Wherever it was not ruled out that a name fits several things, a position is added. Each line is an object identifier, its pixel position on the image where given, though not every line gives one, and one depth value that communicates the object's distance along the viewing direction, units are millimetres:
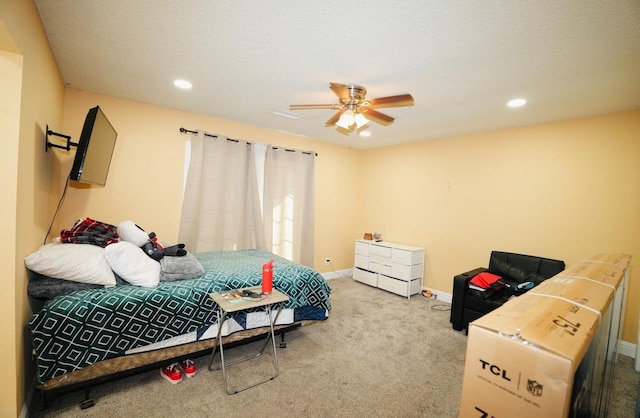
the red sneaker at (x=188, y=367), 2150
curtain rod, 3498
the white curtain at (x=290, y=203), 4191
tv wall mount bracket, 2072
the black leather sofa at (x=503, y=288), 2951
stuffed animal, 2383
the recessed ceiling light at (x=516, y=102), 2661
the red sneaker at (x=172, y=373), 2066
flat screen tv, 1980
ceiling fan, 2254
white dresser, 4141
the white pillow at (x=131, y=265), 2012
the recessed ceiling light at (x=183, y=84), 2602
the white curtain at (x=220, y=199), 3547
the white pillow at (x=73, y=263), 1737
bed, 1653
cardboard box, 532
